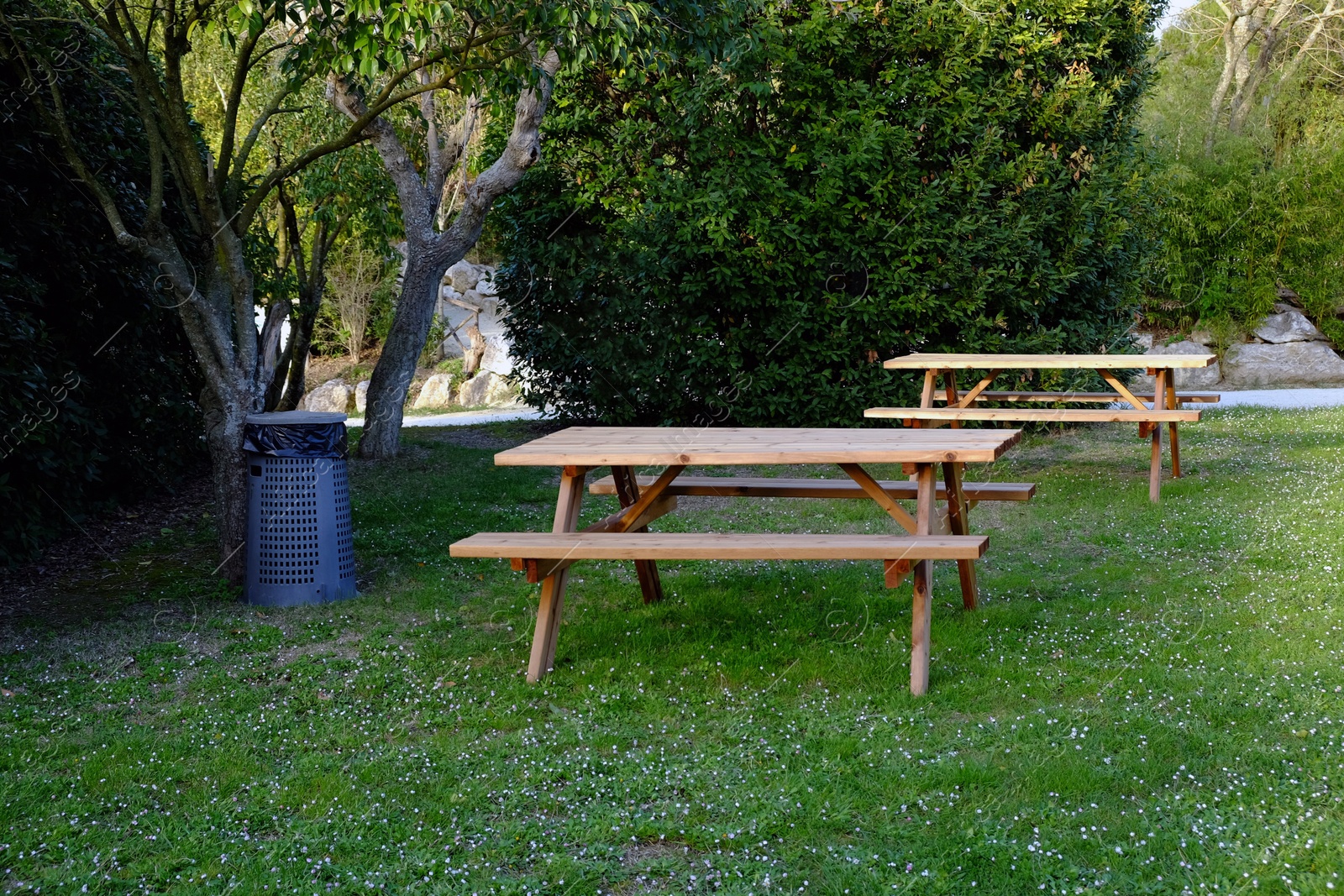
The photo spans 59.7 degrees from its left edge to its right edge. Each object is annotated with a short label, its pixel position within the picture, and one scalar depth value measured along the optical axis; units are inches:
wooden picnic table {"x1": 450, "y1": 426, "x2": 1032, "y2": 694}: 167.3
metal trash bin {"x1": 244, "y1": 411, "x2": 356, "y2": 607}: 222.2
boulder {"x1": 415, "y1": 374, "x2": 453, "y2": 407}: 740.6
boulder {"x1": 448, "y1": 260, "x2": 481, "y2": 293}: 887.1
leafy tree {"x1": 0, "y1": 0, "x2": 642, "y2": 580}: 210.9
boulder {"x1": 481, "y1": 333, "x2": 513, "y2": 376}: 760.3
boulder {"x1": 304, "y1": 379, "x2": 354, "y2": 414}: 750.5
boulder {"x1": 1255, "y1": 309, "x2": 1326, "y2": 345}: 675.4
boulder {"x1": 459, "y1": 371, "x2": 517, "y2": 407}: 711.7
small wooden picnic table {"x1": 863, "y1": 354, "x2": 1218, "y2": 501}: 305.0
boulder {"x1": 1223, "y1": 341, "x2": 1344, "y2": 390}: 669.9
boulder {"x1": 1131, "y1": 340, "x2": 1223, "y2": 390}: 668.1
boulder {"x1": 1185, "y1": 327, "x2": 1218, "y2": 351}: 679.1
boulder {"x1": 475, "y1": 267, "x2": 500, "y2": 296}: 877.2
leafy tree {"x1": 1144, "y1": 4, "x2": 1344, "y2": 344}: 641.0
